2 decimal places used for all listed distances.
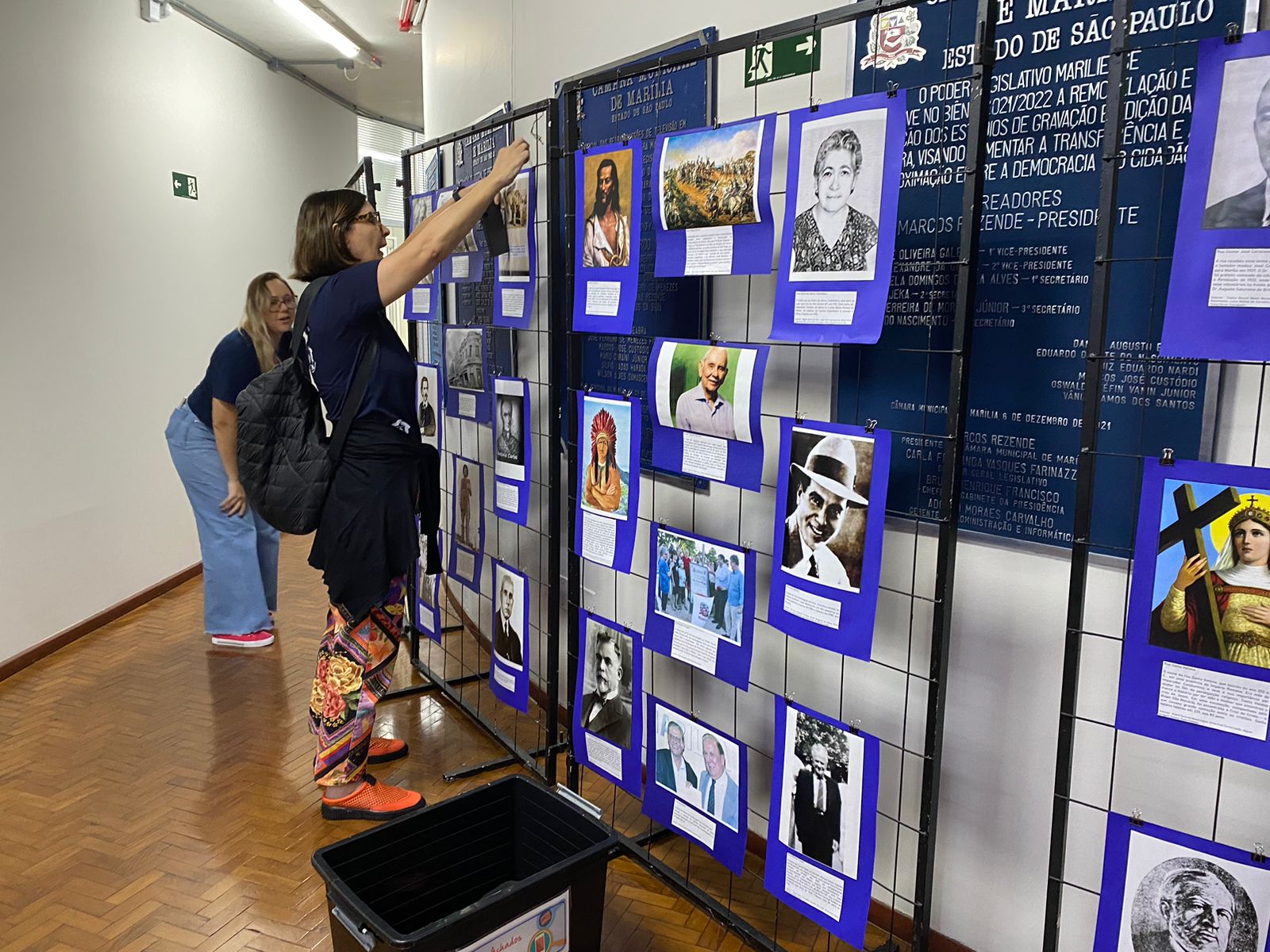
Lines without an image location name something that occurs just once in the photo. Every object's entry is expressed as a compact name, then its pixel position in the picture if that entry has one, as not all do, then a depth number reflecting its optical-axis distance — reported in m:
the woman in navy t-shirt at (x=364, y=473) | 2.39
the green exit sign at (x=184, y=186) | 5.40
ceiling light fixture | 5.66
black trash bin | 1.75
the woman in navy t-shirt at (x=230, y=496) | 3.82
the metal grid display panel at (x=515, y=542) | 3.09
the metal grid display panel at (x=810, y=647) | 1.62
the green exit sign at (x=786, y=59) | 2.00
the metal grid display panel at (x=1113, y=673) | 1.32
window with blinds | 9.23
